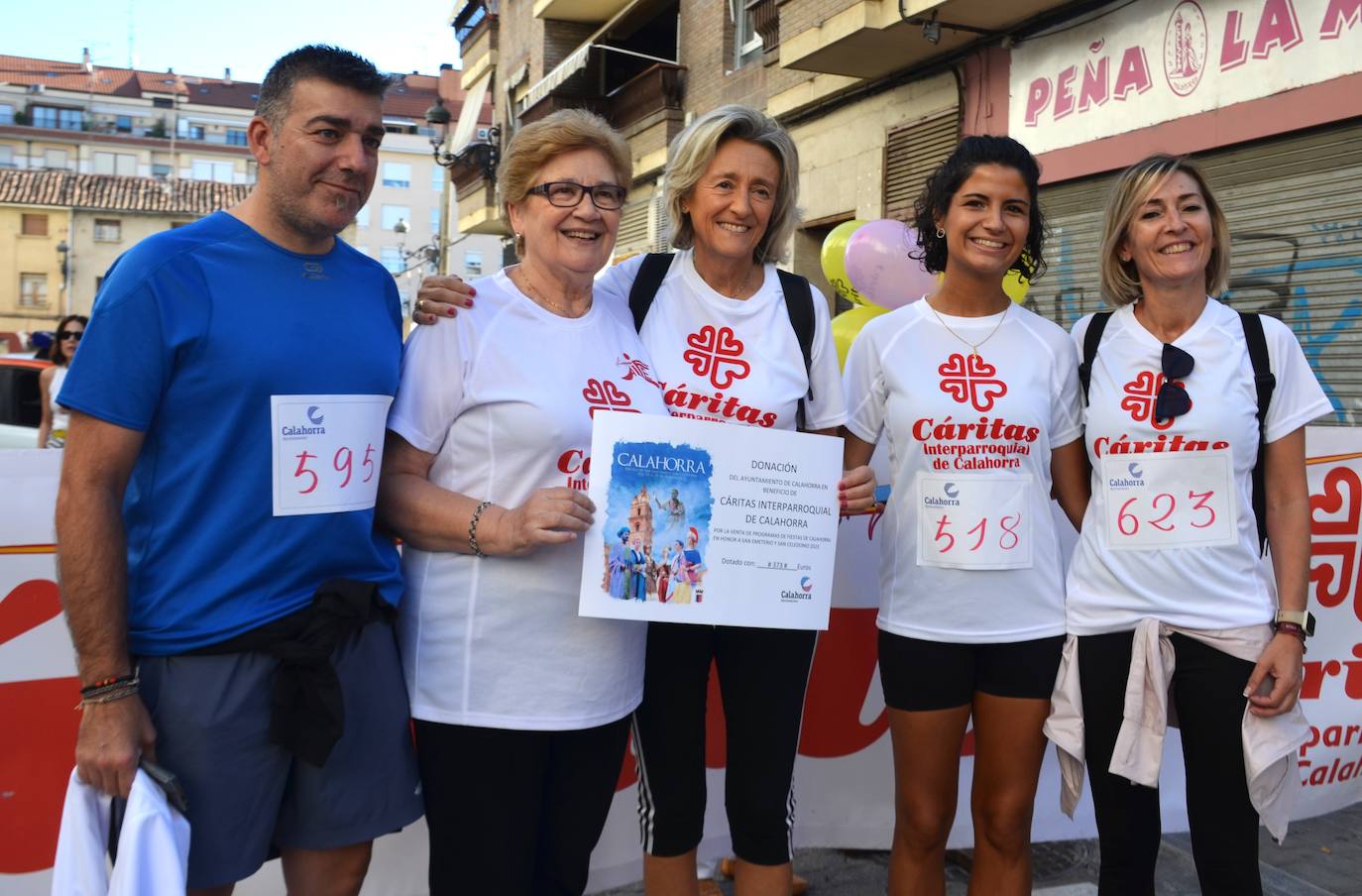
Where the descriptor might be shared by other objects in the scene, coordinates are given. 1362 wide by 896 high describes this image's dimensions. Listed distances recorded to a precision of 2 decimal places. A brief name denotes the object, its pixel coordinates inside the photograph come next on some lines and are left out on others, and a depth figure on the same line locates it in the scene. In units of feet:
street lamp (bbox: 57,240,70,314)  195.62
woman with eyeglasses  7.41
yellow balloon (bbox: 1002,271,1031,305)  17.85
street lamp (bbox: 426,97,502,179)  81.10
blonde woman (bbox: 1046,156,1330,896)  8.57
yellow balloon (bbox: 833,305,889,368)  18.62
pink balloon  18.92
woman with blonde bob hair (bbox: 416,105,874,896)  8.61
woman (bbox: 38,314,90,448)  28.84
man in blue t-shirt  6.46
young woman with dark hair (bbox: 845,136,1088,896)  9.04
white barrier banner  11.99
